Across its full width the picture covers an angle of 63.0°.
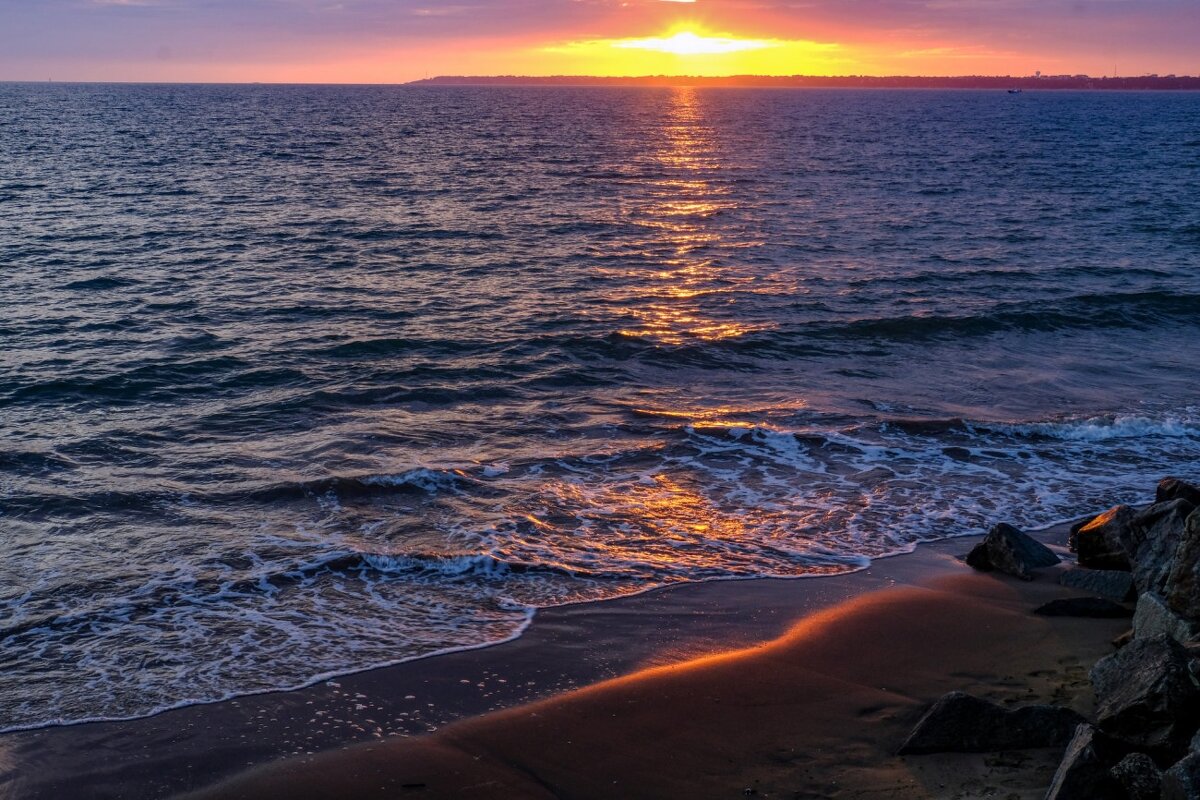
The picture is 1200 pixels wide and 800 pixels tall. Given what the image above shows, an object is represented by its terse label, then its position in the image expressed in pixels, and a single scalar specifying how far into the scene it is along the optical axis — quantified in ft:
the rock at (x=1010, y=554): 30.50
